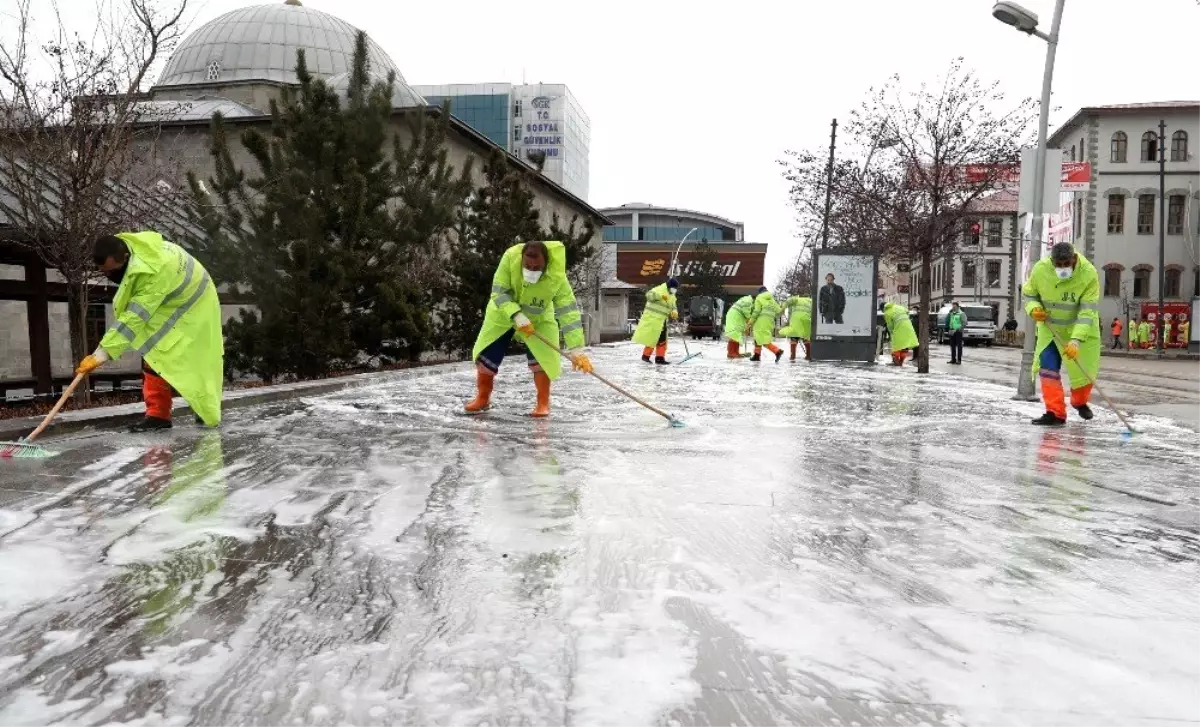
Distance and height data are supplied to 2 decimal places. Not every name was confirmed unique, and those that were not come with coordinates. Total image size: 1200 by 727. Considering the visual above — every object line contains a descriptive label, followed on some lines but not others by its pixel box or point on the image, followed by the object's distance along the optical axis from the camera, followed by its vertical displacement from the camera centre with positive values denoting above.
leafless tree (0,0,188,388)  9.42 +1.75
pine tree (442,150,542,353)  19.33 +1.37
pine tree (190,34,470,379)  12.06 +1.12
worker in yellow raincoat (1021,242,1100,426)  7.96 +0.00
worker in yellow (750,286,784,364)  20.64 -0.07
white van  43.50 -0.32
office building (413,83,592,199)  104.06 +23.41
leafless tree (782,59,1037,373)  18.14 +2.97
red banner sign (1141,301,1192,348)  40.38 -0.02
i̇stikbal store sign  75.19 +4.17
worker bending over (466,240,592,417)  7.59 +0.03
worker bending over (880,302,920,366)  20.33 -0.34
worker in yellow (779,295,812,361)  22.30 -0.09
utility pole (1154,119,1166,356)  38.14 +3.94
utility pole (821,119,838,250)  21.81 +3.08
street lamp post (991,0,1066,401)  11.16 +2.39
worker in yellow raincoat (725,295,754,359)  21.70 -0.15
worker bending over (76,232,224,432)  6.08 -0.07
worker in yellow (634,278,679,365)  17.53 -0.05
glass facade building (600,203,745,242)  114.94 +12.07
